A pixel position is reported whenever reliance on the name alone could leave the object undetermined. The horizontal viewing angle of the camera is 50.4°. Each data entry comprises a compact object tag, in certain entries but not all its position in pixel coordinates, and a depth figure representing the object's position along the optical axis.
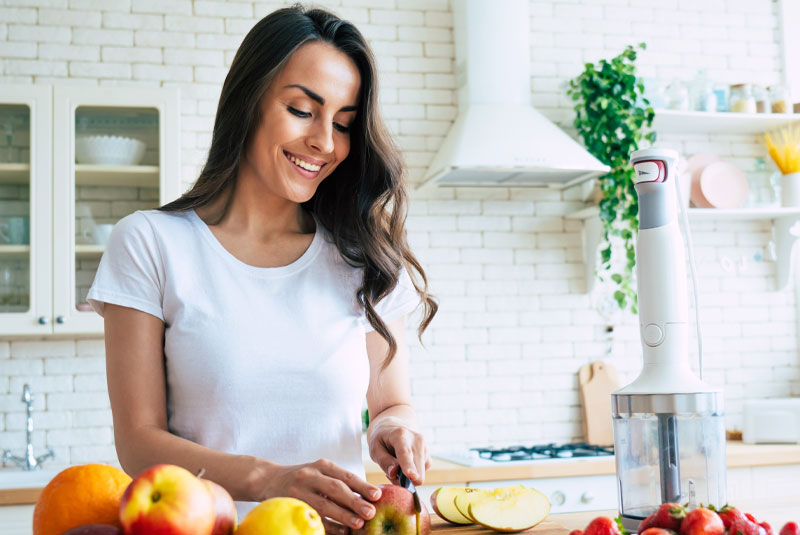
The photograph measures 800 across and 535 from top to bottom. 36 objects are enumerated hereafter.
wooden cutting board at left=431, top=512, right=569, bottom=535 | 1.28
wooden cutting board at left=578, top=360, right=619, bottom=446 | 3.70
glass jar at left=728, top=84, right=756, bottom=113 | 3.84
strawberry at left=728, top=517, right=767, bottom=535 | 0.99
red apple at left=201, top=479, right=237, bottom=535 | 0.84
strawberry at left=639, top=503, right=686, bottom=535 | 1.01
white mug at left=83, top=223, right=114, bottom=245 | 3.23
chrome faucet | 3.28
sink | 3.14
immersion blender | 1.24
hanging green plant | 3.59
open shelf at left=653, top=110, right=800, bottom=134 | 3.76
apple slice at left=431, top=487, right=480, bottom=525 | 1.37
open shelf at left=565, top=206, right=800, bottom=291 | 3.71
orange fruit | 0.86
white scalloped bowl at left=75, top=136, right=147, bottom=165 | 3.26
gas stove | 3.16
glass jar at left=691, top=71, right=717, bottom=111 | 3.81
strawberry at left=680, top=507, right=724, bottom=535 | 0.96
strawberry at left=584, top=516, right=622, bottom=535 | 1.00
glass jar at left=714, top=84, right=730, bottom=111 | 3.85
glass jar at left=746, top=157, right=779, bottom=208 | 3.89
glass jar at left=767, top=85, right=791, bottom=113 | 3.90
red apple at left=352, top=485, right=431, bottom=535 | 1.08
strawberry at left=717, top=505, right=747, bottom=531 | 1.00
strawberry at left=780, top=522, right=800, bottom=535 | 1.06
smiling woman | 1.40
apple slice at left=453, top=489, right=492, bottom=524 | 1.34
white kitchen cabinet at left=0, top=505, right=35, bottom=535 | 2.80
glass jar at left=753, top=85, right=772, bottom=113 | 3.89
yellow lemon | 0.82
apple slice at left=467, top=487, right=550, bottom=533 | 1.29
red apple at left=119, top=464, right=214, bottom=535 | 0.77
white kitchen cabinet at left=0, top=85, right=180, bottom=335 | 3.16
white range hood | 3.36
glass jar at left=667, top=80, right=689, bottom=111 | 3.78
